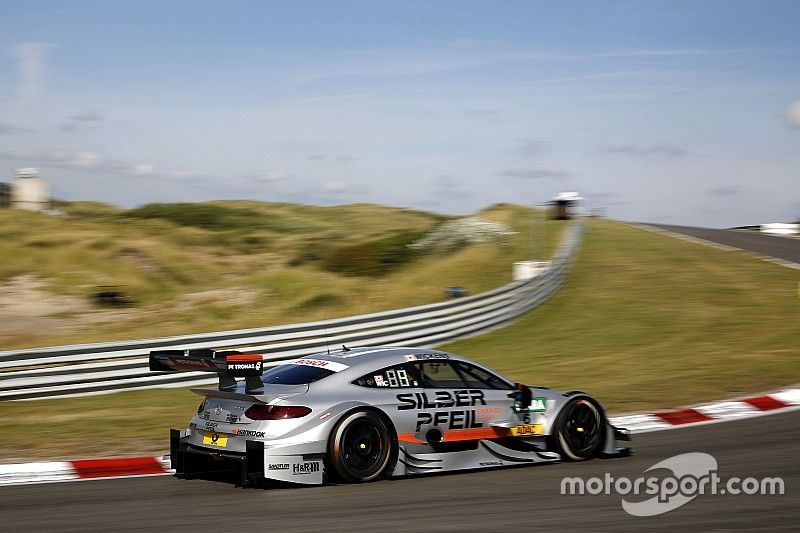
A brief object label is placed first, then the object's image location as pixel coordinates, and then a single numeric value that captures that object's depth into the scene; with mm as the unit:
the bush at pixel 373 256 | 40438
